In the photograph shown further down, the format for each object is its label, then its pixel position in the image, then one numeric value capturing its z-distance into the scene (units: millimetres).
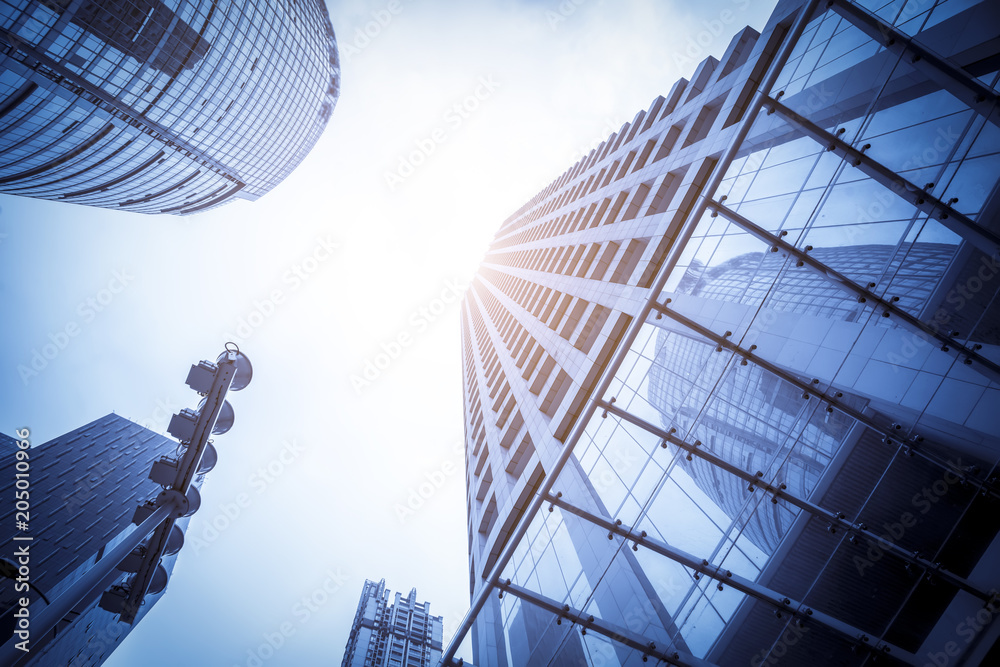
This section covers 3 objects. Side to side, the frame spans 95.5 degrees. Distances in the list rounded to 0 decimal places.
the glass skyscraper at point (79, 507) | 62219
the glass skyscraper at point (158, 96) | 42719
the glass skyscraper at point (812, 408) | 8656
